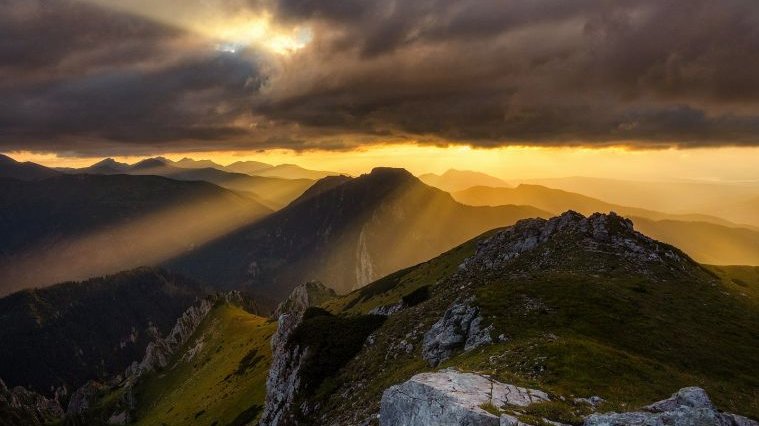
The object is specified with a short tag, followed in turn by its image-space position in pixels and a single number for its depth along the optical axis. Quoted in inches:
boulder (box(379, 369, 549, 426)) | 954.0
